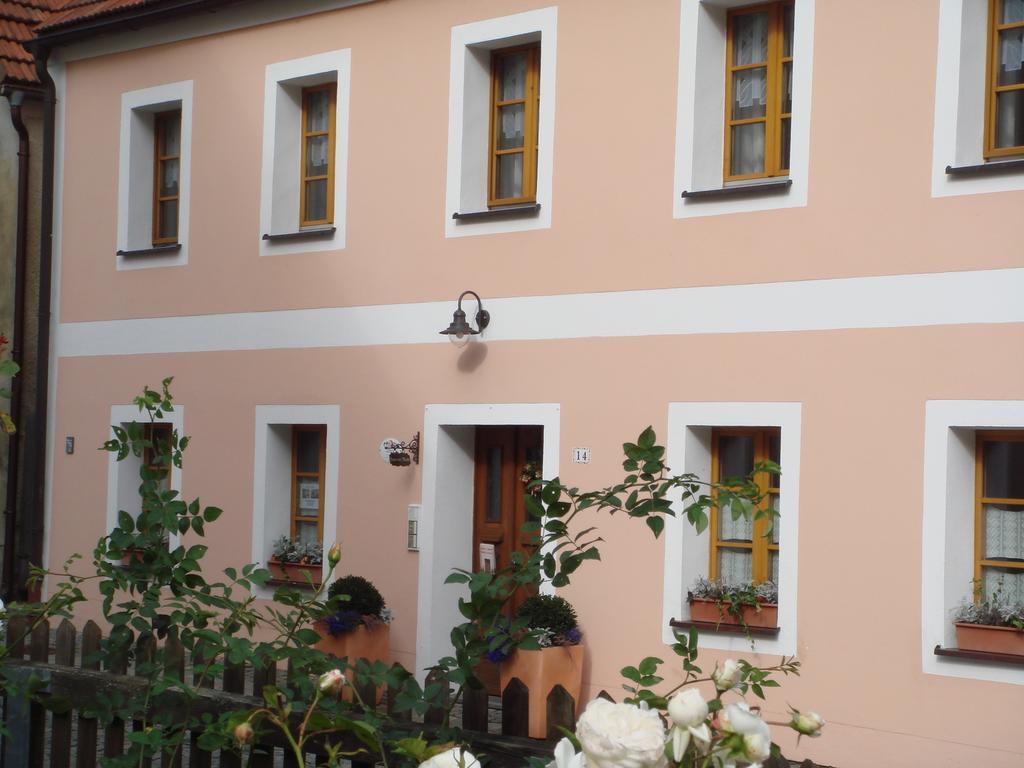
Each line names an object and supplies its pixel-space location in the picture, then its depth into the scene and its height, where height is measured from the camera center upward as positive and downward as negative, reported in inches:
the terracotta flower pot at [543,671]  381.7 -59.6
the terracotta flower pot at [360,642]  422.6 -58.8
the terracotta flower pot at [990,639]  331.9 -41.2
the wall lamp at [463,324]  425.4 +36.0
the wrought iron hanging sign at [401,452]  447.8 -2.6
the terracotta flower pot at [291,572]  472.0 -43.9
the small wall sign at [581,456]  408.5 -2.0
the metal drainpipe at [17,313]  573.6 +47.5
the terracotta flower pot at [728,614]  372.5 -42.0
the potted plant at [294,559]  478.0 -39.9
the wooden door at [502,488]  448.1 -13.0
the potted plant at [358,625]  419.5 -53.7
